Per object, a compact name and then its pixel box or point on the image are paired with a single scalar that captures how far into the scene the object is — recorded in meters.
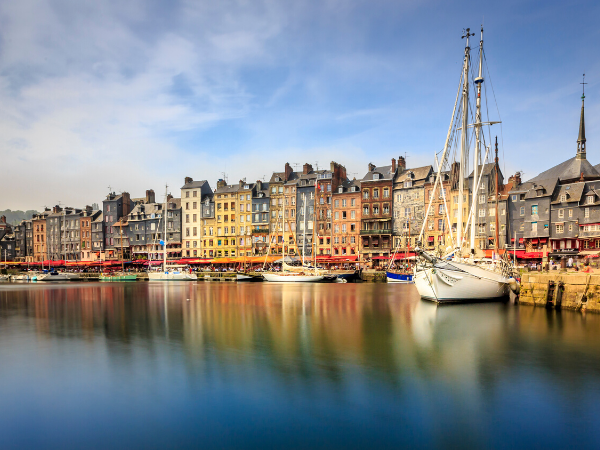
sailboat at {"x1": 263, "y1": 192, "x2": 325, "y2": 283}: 59.97
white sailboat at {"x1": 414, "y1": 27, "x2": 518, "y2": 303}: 29.48
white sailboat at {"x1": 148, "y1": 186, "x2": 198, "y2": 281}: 69.06
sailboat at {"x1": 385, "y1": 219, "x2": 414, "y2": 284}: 58.19
